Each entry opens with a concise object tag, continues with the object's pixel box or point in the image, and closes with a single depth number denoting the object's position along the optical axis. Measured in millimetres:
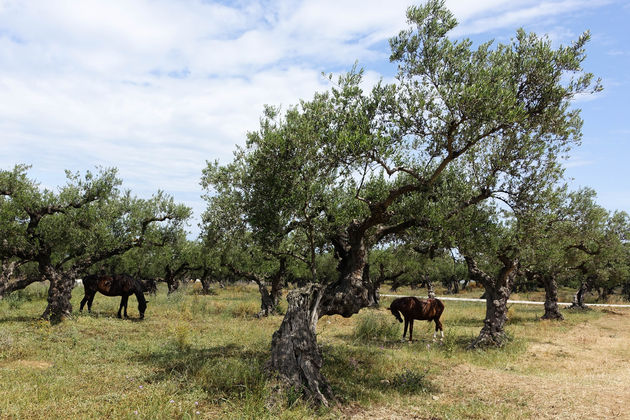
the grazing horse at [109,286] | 25703
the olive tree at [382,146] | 10164
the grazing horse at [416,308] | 21094
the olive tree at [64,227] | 19891
